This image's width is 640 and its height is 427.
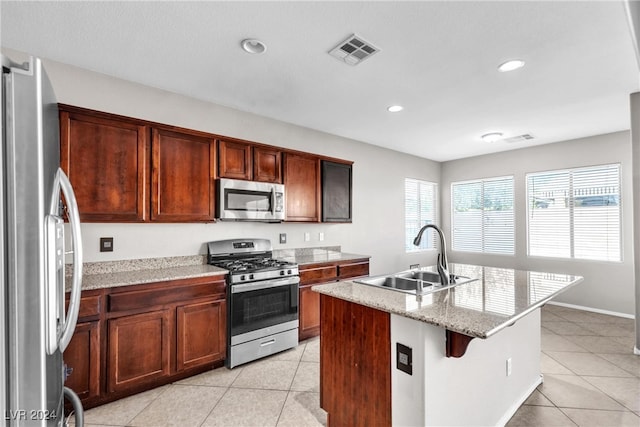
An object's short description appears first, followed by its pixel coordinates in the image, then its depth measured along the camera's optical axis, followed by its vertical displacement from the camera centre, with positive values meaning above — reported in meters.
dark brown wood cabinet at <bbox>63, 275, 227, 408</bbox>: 2.14 -0.95
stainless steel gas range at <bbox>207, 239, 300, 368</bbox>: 2.82 -0.86
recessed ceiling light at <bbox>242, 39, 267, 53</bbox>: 2.22 +1.26
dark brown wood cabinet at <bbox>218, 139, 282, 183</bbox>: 3.18 +0.59
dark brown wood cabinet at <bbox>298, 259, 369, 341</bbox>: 3.41 -0.82
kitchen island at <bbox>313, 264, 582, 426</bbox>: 1.50 -0.80
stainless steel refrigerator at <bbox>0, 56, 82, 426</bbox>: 0.92 -0.11
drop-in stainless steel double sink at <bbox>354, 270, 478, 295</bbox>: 2.11 -0.49
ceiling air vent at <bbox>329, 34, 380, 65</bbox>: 2.21 +1.25
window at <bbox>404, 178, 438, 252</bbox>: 5.88 +0.08
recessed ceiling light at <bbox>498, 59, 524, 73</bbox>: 2.49 +1.23
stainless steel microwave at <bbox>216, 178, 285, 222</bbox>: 3.12 +0.15
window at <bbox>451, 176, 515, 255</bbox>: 5.62 -0.08
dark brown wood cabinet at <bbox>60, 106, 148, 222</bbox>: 2.35 +0.43
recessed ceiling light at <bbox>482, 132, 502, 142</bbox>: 4.49 +1.14
